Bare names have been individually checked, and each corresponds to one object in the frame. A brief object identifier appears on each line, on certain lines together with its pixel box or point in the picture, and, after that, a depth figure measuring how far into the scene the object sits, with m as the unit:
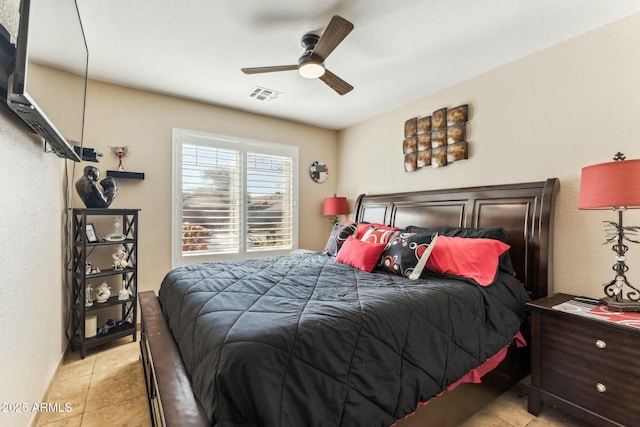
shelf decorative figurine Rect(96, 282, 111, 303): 2.70
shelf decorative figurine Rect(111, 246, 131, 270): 2.80
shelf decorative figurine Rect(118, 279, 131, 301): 2.77
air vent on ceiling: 3.19
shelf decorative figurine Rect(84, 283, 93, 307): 2.55
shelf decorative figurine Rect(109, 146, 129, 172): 3.04
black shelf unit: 2.50
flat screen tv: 1.03
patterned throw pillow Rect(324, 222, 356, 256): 3.07
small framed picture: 2.61
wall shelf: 2.98
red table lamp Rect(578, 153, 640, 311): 1.57
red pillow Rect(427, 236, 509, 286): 2.04
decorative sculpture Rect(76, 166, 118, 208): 2.55
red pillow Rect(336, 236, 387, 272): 2.37
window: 3.44
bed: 1.00
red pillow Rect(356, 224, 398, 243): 2.60
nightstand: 1.52
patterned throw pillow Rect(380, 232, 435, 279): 2.15
